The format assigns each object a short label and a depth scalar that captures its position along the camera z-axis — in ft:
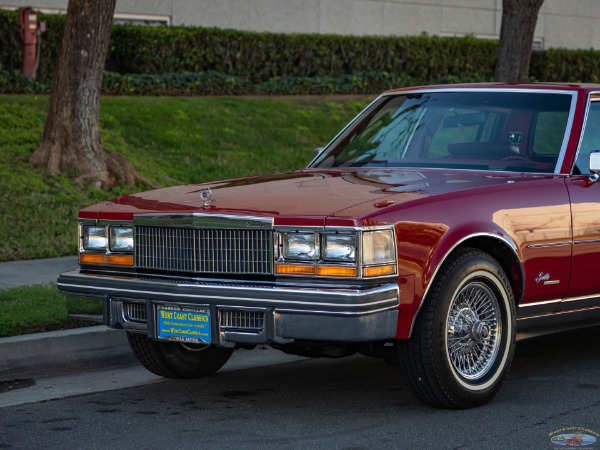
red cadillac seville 18.61
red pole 57.52
